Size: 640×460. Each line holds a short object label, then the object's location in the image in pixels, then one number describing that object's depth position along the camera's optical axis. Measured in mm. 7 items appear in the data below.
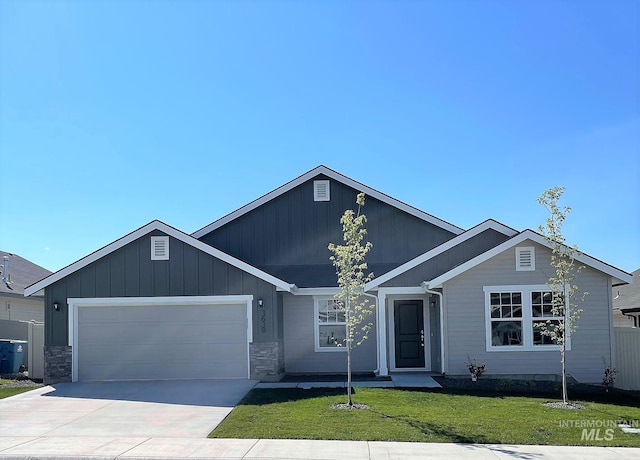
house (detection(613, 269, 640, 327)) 20016
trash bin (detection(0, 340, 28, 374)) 17953
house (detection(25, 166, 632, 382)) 14664
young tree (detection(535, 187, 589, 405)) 11688
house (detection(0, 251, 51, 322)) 23094
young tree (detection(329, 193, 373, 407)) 11422
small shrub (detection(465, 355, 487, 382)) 14305
